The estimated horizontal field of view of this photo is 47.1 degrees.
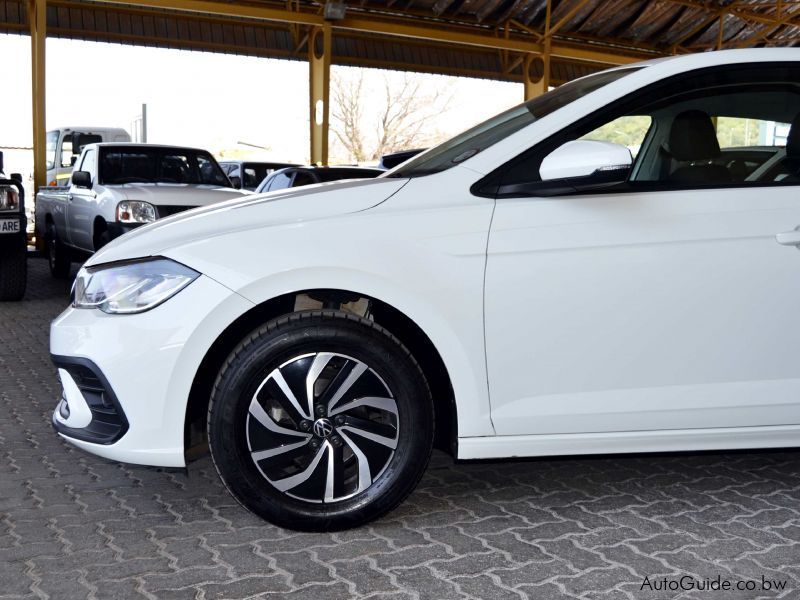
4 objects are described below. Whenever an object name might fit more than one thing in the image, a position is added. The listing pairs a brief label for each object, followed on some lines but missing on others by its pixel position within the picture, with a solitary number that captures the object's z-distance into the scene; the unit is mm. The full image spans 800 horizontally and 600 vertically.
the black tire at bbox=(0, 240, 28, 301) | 9227
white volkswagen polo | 2910
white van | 18406
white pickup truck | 8836
